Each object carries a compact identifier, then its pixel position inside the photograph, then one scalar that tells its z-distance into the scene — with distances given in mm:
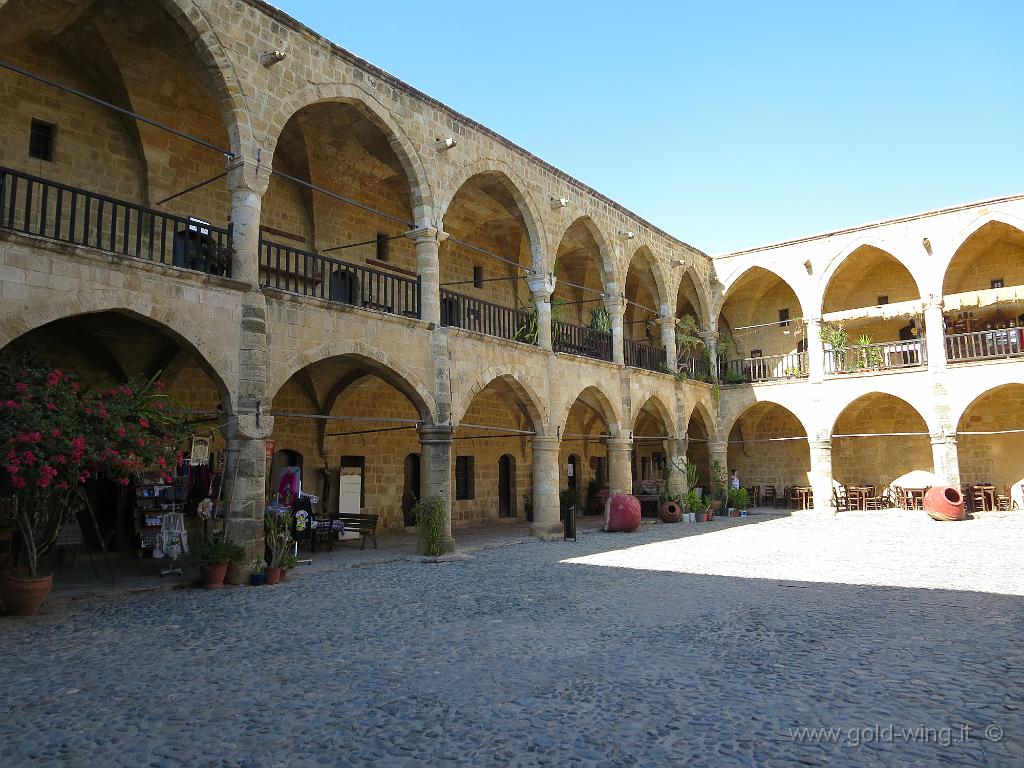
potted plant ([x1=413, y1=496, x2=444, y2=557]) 11289
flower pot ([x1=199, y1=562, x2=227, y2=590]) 8562
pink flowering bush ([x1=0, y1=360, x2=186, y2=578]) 6426
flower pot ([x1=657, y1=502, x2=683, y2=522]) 18000
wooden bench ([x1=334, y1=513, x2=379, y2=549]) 12382
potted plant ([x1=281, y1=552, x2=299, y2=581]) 9180
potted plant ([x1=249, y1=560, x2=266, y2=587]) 8891
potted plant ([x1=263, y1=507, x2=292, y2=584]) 9008
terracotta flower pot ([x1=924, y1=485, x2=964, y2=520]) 16578
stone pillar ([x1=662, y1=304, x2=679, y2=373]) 19516
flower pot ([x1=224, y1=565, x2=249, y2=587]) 8859
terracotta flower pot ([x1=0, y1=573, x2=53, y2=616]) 6832
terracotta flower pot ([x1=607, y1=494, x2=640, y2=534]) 15438
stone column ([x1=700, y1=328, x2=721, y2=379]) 21594
